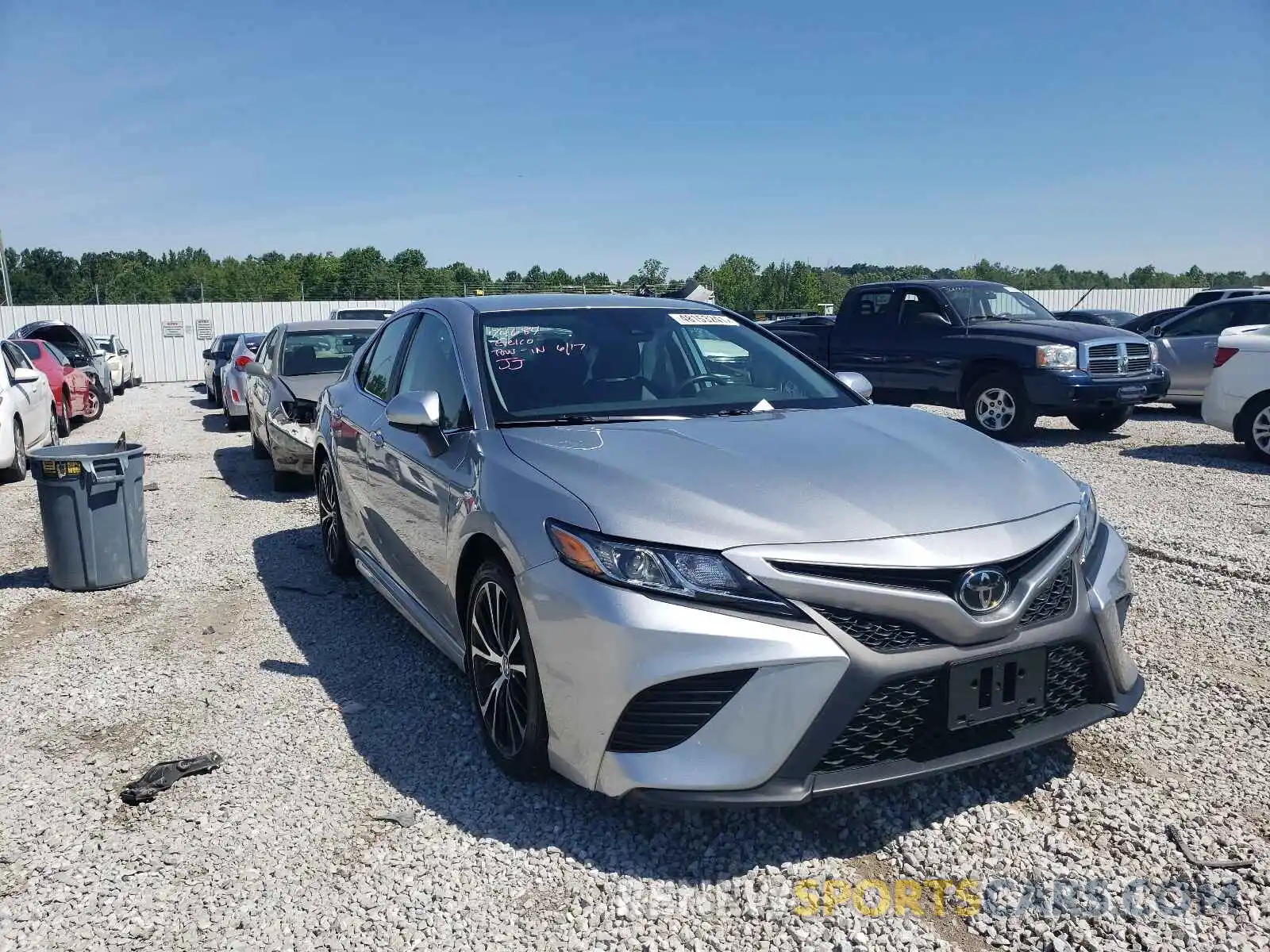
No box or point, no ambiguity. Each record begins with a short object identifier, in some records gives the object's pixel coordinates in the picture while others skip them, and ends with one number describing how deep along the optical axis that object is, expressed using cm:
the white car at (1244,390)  969
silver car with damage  871
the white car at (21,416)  982
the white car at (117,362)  2414
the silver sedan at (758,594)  258
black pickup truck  1105
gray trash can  577
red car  1394
